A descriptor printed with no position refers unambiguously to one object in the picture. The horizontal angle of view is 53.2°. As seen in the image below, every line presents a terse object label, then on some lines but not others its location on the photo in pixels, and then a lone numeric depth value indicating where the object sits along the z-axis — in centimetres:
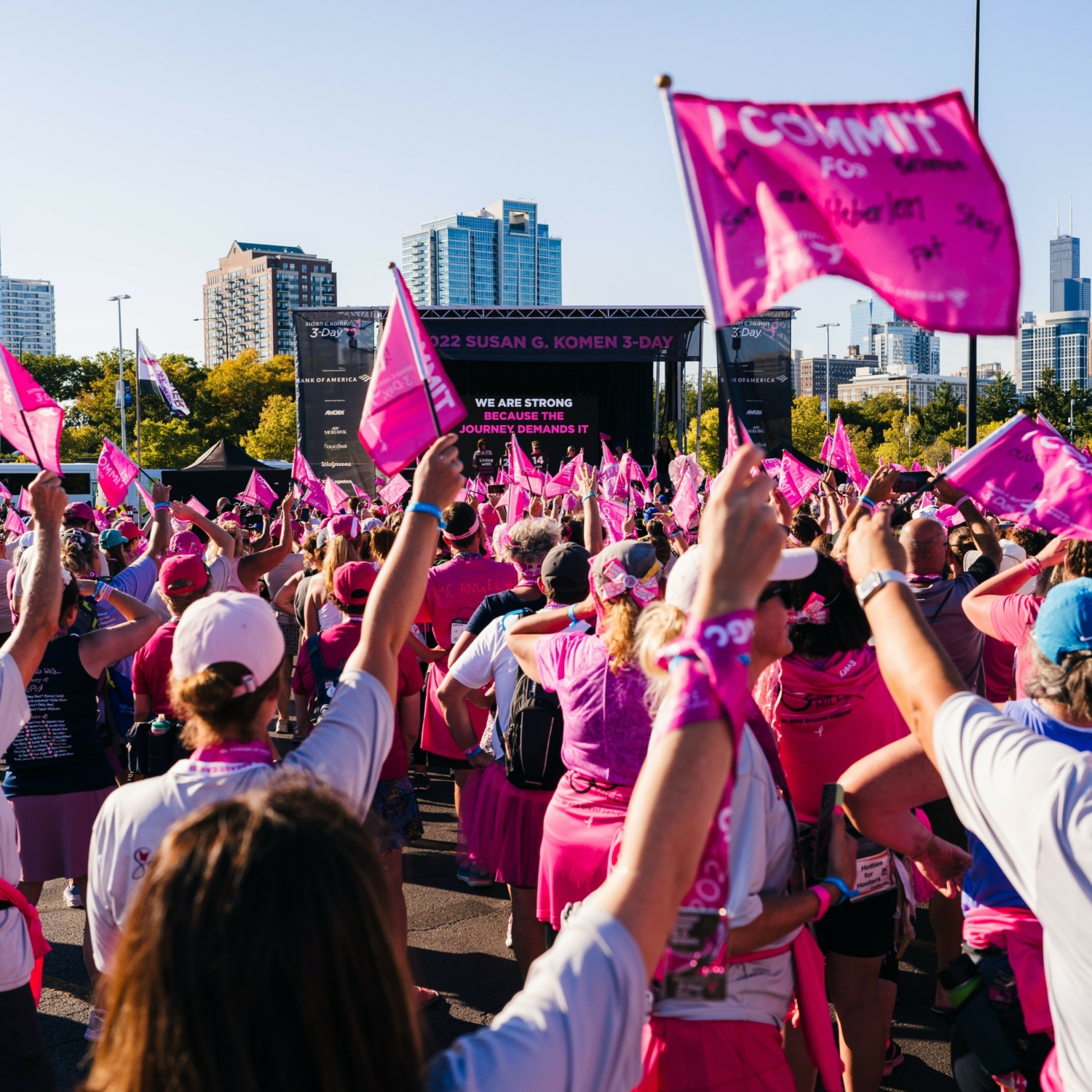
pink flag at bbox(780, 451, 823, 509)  1107
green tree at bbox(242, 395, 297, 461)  5800
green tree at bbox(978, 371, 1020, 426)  5797
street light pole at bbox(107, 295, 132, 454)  4165
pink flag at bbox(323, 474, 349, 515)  1277
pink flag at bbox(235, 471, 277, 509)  1623
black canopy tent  2962
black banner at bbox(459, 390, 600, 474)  2700
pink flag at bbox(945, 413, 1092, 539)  380
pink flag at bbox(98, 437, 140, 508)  1012
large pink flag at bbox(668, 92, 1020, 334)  219
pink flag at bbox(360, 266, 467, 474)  434
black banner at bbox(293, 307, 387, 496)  2639
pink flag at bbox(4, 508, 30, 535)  1098
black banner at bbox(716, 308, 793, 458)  2641
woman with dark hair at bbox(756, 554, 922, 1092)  328
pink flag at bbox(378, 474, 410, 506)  1149
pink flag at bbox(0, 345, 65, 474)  527
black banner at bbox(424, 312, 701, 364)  2536
